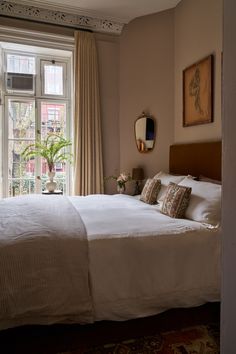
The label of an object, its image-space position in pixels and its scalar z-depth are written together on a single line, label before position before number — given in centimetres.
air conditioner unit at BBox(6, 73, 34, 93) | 410
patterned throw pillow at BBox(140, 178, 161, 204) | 317
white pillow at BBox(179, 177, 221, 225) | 230
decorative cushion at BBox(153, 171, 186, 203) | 314
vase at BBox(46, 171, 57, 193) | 400
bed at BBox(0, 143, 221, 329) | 161
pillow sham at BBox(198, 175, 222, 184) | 287
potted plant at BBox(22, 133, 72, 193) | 401
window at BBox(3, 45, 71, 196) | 411
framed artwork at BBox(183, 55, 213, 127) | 331
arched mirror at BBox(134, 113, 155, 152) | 419
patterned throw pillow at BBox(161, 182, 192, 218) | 246
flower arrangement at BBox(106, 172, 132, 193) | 392
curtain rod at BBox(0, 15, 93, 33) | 375
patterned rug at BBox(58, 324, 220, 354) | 172
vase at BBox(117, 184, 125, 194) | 401
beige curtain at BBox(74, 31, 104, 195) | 402
